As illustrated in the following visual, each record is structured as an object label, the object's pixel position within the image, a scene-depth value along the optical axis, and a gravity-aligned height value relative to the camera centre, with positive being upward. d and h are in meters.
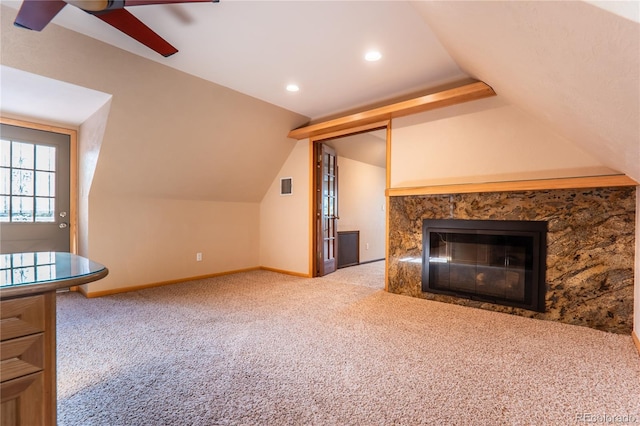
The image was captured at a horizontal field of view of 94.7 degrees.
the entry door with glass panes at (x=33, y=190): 3.41 +0.22
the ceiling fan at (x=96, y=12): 1.56 +1.10
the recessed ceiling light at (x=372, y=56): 2.68 +1.44
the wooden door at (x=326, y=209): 4.72 +0.02
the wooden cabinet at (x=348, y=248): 5.55 -0.74
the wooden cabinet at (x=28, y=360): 1.06 -0.57
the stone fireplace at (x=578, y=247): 2.49 -0.31
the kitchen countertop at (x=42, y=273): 1.04 -0.26
